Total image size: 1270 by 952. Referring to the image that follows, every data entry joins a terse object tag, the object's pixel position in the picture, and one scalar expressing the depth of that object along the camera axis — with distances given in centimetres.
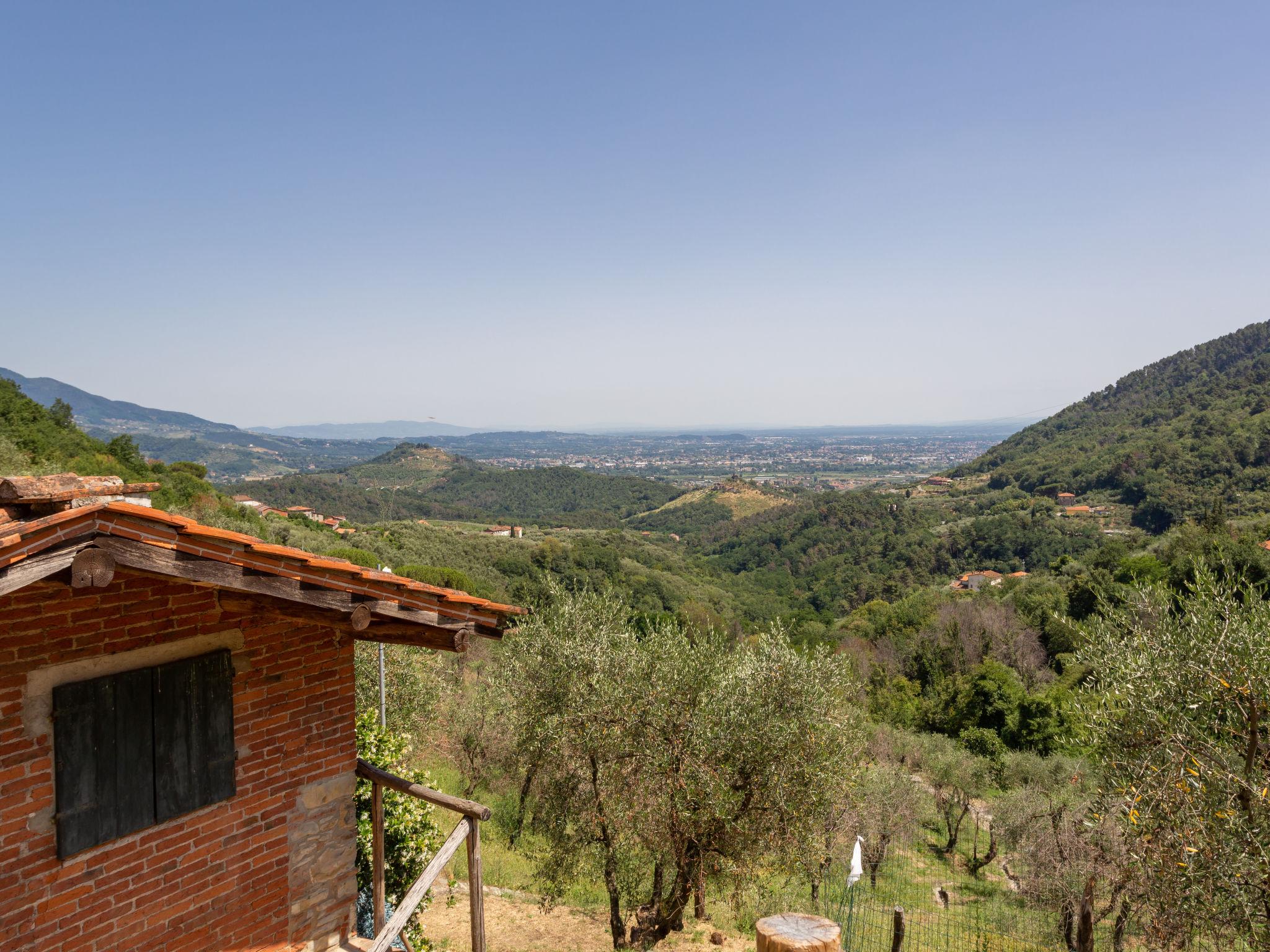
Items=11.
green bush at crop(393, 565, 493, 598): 4256
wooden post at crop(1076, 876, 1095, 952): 1386
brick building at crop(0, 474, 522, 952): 355
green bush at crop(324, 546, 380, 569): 3956
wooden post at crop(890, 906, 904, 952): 976
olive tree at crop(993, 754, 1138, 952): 1331
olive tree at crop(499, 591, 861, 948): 1150
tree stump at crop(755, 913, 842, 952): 344
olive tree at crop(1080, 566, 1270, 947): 636
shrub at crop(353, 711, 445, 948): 848
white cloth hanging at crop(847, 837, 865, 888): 858
